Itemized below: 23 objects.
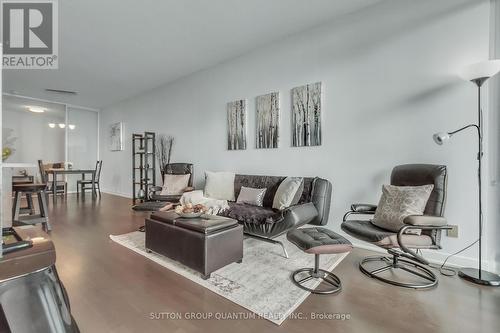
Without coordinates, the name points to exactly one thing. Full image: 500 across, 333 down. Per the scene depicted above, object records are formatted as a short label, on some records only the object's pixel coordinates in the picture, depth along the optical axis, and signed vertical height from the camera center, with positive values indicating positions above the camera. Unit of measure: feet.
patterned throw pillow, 6.93 -1.23
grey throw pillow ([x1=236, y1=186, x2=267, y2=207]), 10.66 -1.47
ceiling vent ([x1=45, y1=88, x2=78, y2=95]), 18.86 +6.04
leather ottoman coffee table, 6.70 -2.32
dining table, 18.43 -0.55
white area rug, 5.51 -3.26
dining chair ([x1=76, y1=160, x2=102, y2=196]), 20.59 -1.55
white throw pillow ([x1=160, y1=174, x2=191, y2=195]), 13.93 -1.17
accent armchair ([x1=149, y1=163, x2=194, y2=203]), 12.85 -0.54
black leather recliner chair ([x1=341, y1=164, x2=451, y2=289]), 6.28 -1.95
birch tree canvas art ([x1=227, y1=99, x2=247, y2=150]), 12.94 +2.23
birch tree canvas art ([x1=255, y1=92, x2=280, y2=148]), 11.67 +2.26
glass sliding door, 23.12 +2.58
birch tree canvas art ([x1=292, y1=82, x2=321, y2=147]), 10.38 +2.25
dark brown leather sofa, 8.11 -1.84
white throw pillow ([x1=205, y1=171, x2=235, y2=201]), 12.12 -1.11
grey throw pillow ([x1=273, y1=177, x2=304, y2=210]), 9.27 -1.15
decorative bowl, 7.68 -1.65
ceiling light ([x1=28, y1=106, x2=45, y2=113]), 20.91 +5.07
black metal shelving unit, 17.84 +0.23
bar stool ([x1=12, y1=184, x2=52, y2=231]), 10.35 -1.72
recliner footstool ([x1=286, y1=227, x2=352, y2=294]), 6.05 -2.16
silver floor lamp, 6.35 +0.79
